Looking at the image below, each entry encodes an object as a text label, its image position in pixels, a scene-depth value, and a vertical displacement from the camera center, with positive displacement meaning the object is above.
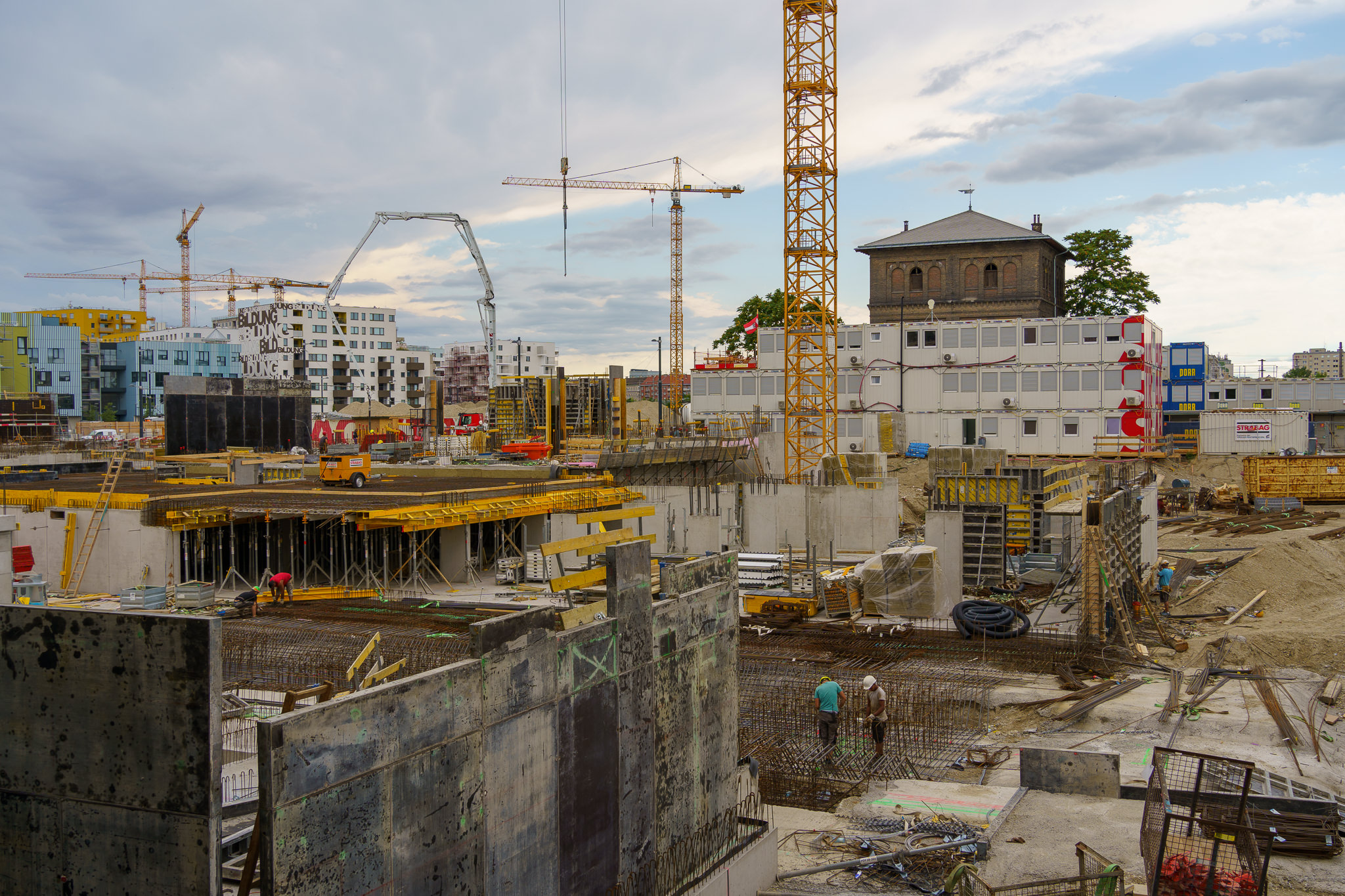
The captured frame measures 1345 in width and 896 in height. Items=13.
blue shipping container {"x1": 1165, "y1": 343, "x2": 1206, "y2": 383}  73.31 +3.83
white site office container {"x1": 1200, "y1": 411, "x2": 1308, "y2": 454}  54.97 -0.96
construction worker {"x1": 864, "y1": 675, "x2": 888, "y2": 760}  15.55 -4.61
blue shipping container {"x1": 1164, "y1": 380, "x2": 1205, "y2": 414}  72.19 +1.18
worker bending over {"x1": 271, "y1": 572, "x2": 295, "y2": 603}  28.52 -4.85
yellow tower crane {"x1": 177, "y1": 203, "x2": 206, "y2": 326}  170.75 +28.41
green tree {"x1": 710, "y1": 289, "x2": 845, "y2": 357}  81.75 +7.80
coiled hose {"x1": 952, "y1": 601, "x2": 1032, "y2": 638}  22.58 -4.58
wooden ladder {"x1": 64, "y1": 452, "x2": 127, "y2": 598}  31.64 -4.00
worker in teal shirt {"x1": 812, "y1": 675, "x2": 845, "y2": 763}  15.70 -4.56
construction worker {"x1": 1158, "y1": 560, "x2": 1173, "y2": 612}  26.17 -4.36
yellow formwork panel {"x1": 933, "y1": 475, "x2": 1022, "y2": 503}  32.19 -2.41
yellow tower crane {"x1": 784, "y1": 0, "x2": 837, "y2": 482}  49.44 +9.13
